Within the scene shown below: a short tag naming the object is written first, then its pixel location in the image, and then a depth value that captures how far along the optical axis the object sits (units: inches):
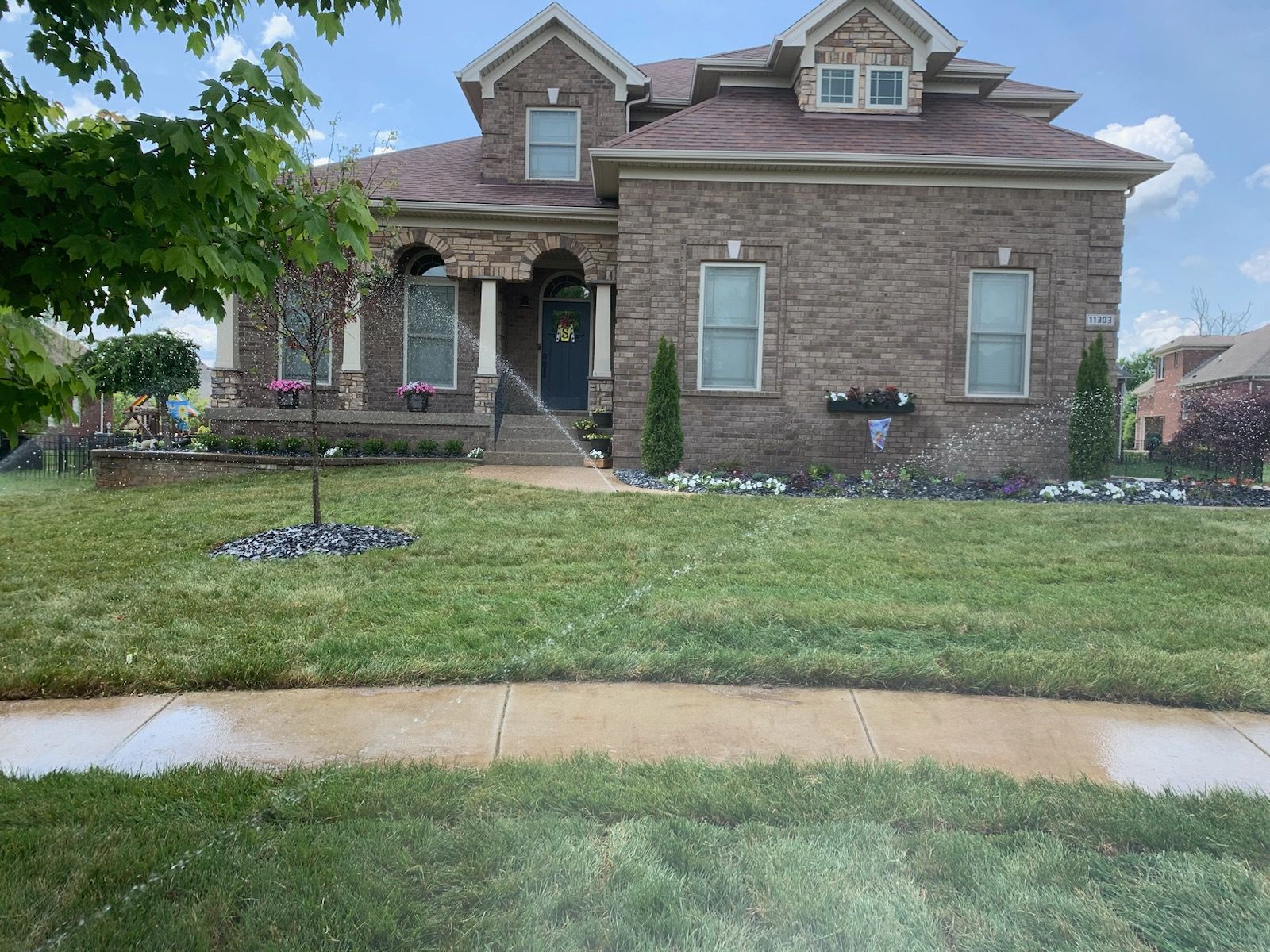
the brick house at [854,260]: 532.4
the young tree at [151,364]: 716.7
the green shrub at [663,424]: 505.4
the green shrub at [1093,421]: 509.0
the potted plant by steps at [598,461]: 561.3
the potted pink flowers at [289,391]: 583.5
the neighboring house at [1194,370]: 1464.1
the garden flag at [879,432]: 522.6
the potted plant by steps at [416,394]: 606.5
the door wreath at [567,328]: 681.0
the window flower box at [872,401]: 534.9
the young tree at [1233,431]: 507.2
